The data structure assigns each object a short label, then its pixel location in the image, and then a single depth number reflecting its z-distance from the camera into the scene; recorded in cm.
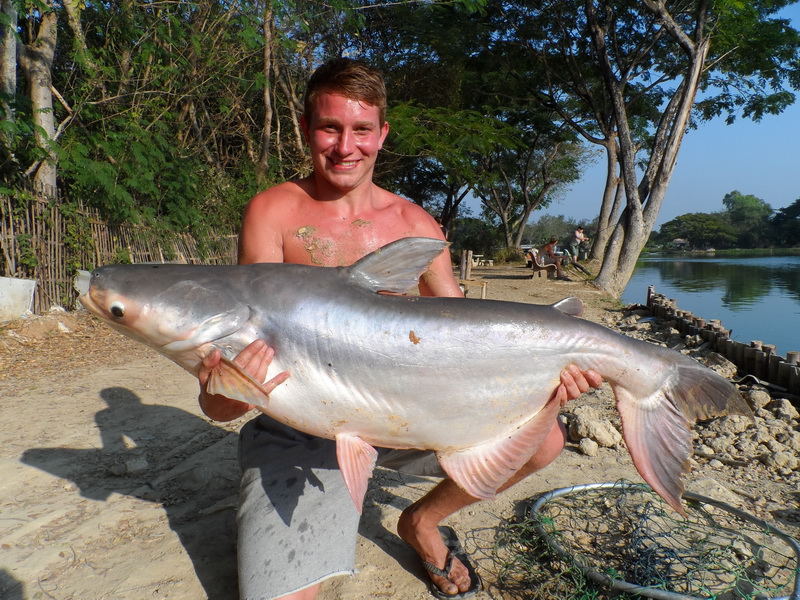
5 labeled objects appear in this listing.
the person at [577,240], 2312
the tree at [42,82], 753
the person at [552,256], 1742
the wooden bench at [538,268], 1797
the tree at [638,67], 1306
